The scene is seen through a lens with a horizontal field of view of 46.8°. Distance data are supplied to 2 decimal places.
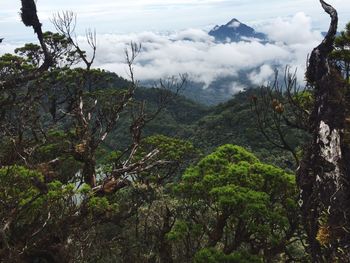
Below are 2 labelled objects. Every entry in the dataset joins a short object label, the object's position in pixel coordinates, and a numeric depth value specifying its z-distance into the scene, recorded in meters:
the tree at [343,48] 11.40
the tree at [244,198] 10.52
